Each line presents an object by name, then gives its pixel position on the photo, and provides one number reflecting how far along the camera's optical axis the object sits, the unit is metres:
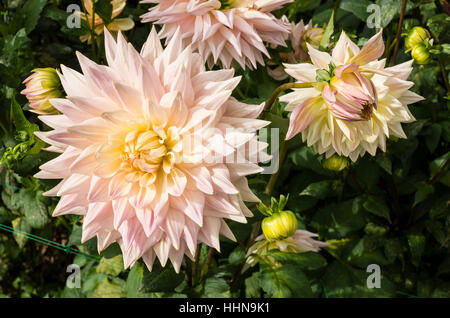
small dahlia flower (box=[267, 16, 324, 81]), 0.63
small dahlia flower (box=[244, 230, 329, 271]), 0.59
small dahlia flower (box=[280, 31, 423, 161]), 0.48
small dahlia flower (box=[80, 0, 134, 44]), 0.66
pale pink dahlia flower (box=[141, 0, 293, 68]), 0.55
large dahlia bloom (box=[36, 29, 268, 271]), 0.46
